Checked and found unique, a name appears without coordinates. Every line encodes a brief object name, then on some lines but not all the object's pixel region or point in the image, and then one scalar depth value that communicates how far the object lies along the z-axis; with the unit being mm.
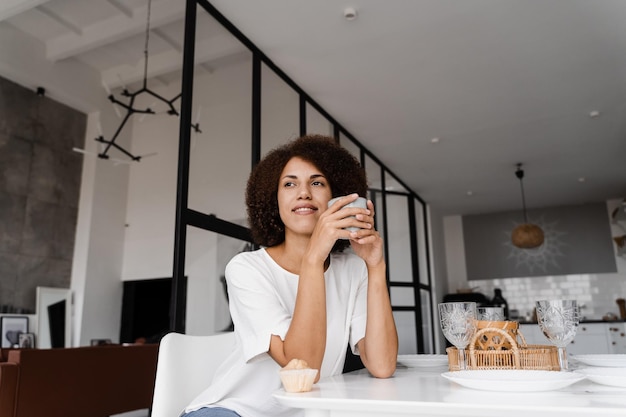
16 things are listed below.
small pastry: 824
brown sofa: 2477
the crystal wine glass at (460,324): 1109
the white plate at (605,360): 1146
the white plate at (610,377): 825
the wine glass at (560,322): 1050
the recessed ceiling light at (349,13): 2809
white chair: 1125
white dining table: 657
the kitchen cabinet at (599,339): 6008
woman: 1062
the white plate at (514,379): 771
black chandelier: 4461
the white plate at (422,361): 1419
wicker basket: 1038
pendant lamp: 5633
